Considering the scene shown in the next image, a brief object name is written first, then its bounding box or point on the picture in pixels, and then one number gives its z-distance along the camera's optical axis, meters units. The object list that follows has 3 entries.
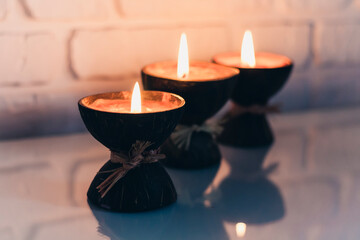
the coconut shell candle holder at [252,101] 0.82
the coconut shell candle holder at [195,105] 0.71
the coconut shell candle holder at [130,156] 0.59
